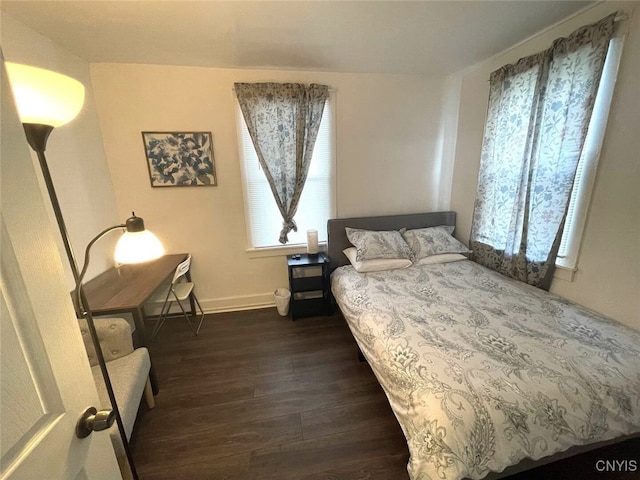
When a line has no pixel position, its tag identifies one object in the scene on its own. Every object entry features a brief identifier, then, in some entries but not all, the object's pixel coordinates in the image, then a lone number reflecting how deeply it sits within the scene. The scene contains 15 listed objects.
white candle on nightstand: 2.84
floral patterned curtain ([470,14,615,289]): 1.71
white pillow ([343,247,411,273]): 2.53
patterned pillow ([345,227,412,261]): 2.59
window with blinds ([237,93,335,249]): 2.73
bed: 1.04
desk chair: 2.39
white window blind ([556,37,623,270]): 1.61
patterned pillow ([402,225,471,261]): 2.69
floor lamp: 0.66
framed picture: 2.49
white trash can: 2.80
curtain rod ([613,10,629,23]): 1.52
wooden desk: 1.69
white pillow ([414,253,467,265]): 2.62
